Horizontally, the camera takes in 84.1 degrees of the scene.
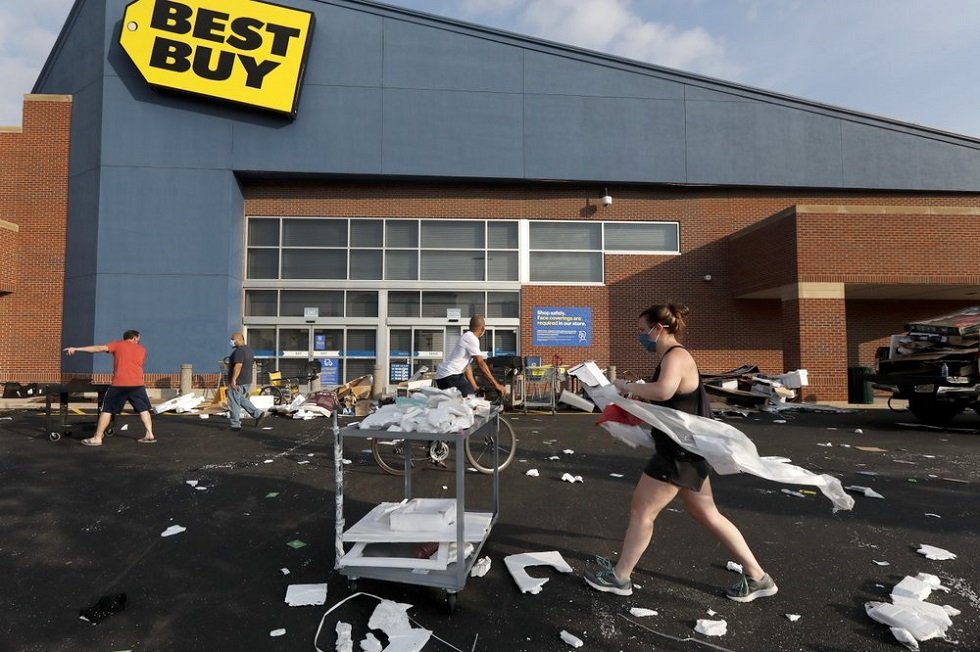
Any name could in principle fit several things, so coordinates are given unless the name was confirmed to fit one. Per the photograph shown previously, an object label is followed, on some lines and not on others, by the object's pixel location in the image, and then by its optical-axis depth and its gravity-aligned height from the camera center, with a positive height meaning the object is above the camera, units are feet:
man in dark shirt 32.42 -2.03
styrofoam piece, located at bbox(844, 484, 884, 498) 18.77 -5.03
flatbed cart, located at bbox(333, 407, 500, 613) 10.60 -4.27
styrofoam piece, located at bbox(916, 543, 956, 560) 13.15 -5.03
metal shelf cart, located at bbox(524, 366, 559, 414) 44.27 -3.45
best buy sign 52.95 +29.45
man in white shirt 22.56 -0.84
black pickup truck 31.45 -1.16
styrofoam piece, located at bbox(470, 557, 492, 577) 12.09 -5.00
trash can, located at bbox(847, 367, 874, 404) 49.01 -3.68
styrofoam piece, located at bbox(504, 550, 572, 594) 11.37 -4.99
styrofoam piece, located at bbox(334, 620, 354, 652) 9.07 -5.02
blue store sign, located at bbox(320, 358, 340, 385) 58.08 -2.73
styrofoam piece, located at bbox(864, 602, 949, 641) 9.44 -4.89
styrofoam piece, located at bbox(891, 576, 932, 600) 11.00 -4.96
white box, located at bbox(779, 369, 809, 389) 44.04 -2.60
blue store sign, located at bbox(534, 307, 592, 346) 58.95 +2.21
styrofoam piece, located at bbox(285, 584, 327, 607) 10.73 -5.01
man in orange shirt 26.99 -1.91
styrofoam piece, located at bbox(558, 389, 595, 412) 43.52 -4.41
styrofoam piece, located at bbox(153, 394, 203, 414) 42.24 -4.61
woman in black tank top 10.68 -2.82
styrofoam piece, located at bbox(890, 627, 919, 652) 9.14 -4.94
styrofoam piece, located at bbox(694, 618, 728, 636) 9.61 -5.01
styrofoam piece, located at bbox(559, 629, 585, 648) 9.32 -5.07
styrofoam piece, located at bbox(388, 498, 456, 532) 11.69 -3.83
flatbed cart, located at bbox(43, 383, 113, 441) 28.48 -2.60
